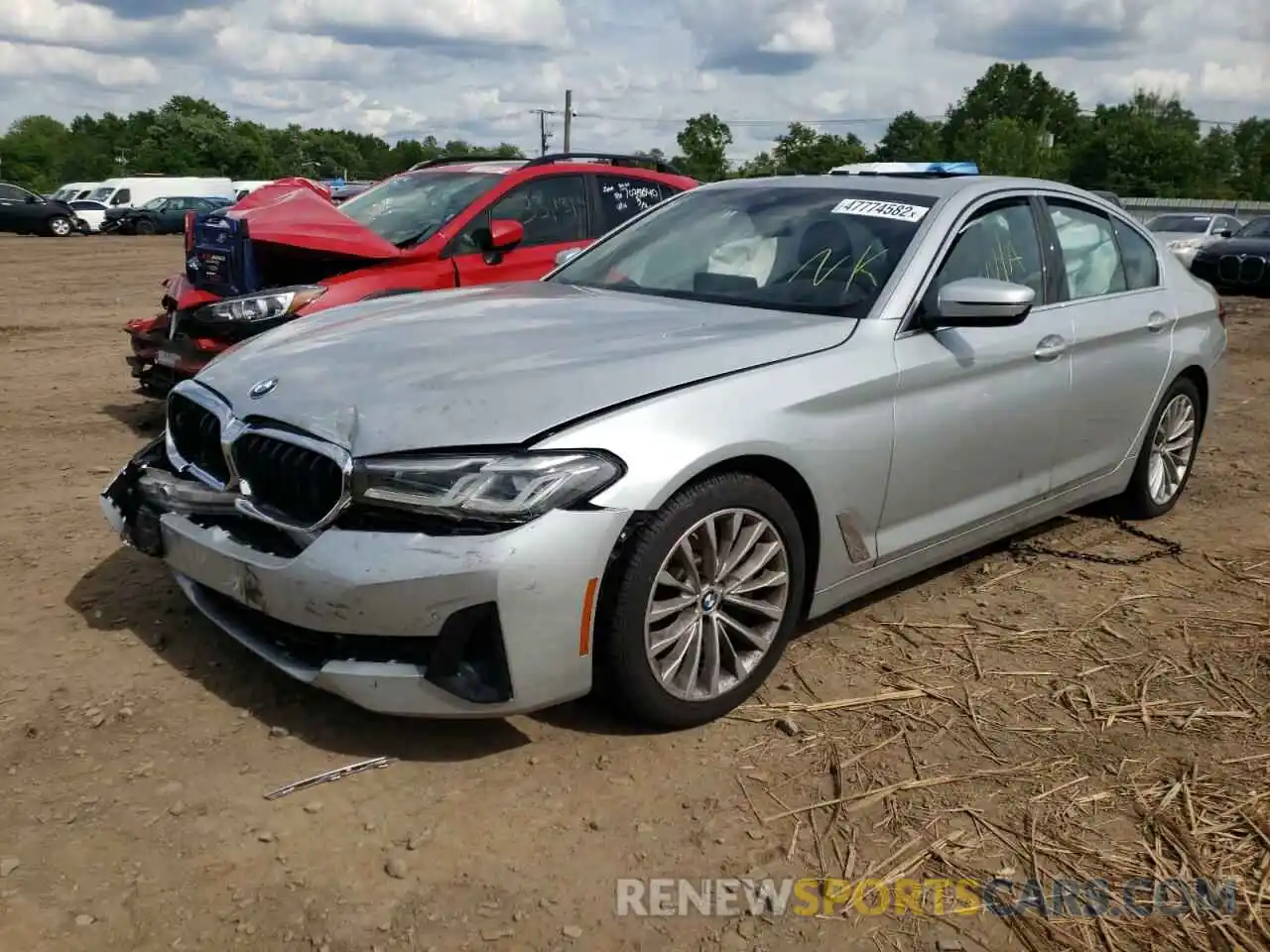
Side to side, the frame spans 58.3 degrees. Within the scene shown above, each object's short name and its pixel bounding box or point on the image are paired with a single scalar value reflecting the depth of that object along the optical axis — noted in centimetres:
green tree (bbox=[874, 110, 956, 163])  8656
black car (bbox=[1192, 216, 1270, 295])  1631
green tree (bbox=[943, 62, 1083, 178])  10500
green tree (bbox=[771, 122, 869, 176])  7225
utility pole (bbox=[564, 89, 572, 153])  6134
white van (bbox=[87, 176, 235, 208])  3925
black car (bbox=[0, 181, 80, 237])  3262
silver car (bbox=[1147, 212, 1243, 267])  1933
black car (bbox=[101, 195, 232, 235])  3609
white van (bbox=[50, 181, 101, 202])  3875
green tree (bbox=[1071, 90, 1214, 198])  6894
